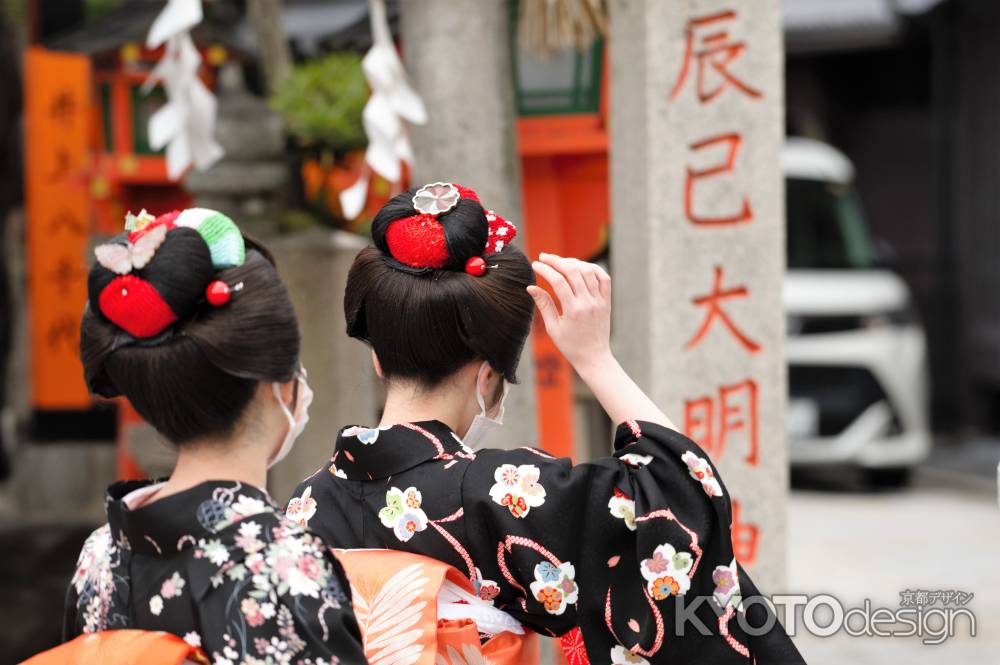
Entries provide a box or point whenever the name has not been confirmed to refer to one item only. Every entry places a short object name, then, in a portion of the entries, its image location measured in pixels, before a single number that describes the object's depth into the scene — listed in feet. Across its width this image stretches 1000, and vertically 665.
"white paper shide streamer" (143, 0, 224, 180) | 31.12
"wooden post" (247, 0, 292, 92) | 40.11
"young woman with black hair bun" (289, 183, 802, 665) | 14.98
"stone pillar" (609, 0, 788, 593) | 27.12
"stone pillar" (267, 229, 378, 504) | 34.65
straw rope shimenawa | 29.73
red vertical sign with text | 56.08
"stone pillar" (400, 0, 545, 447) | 28.66
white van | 71.10
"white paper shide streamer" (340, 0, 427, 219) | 28.48
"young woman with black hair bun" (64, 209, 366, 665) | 12.32
